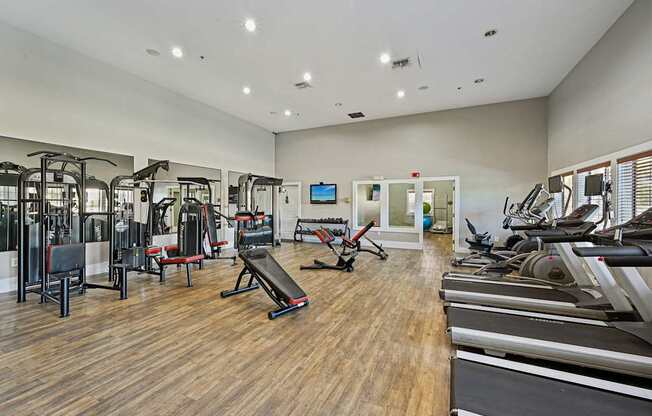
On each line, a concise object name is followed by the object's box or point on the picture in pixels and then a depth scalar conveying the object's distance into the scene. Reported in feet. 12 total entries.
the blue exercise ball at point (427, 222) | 42.44
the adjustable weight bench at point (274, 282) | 11.30
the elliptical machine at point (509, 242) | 14.48
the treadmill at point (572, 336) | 6.59
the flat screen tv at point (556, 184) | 13.06
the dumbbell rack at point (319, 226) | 30.37
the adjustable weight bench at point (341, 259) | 18.28
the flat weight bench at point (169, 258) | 15.21
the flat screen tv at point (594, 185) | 11.08
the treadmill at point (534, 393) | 4.97
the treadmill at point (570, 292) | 7.05
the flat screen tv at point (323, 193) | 31.35
